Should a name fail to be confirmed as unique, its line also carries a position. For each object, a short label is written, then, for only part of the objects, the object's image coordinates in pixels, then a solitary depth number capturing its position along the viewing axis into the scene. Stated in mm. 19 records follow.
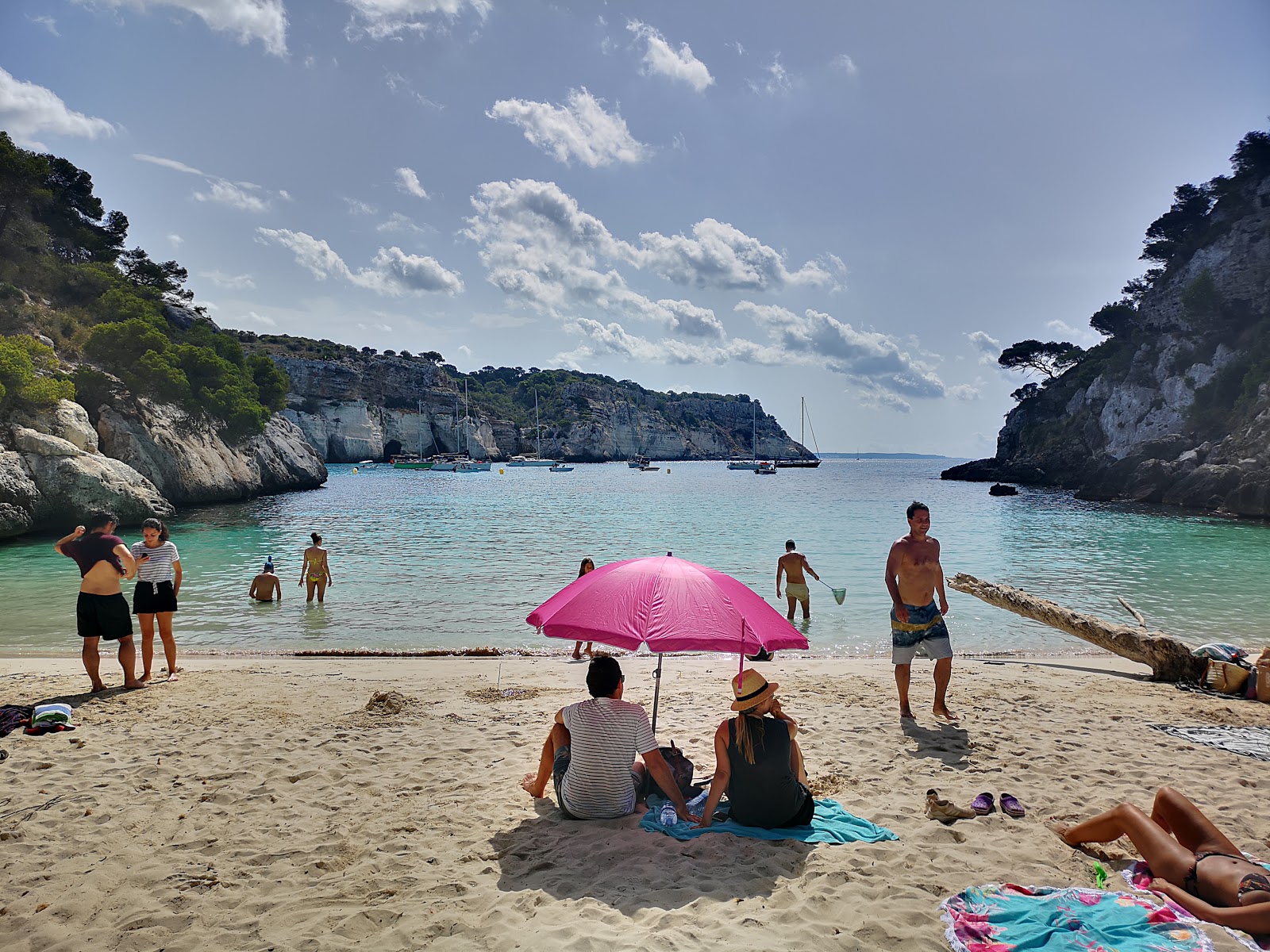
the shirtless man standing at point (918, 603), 6754
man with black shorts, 7184
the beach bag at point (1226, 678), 7965
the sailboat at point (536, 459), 127375
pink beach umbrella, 4219
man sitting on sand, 4414
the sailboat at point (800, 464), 130500
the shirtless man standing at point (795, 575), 13078
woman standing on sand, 7824
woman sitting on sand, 4309
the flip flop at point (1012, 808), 4699
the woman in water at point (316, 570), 14203
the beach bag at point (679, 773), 4816
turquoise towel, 4340
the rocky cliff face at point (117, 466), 24141
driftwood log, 8828
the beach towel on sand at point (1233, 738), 5938
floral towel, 3051
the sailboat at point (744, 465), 117312
